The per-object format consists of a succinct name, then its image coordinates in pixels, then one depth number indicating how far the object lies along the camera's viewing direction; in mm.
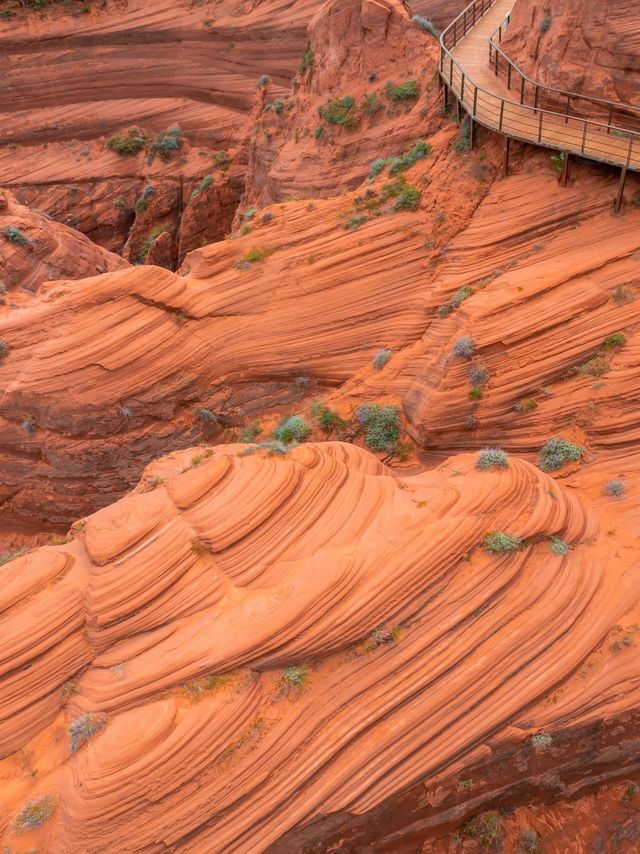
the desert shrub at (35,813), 7812
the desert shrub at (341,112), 19656
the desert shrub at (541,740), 8305
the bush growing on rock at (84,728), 8203
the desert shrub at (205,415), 16688
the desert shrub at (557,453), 11807
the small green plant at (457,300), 14336
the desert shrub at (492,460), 10438
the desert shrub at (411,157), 17000
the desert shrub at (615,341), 12391
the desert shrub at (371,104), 19219
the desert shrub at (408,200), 16203
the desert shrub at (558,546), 9414
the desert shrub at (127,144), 33375
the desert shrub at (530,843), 8859
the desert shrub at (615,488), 10773
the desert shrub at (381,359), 15328
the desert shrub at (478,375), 12812
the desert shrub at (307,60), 21298
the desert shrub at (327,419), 15086
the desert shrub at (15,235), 20453
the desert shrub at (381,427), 14305
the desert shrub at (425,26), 20264
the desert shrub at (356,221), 16500
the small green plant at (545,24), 14492
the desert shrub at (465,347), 12805
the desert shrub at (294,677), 8469
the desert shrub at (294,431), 15219
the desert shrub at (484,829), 8734
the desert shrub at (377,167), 17766
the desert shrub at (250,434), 16281
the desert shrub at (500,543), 9211
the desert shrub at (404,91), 18531
